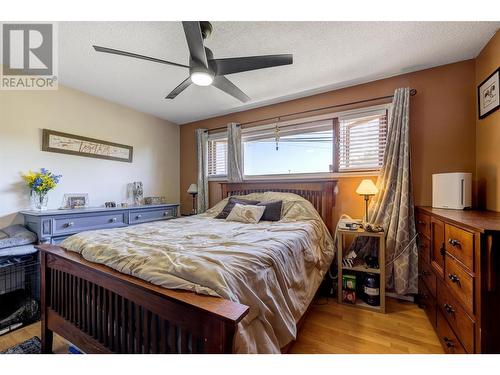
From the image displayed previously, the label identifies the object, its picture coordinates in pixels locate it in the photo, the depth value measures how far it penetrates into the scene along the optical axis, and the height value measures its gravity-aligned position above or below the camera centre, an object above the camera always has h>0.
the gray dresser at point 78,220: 2.08 -0.36
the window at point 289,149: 2.82 +0.55
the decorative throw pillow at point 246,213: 2.40 -0.30
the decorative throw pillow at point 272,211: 2.46 -0.28
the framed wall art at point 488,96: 1.67 +0.76
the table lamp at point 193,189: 3.58 -0.03
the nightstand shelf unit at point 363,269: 1.99 -0.79
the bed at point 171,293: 0.83 -0.50
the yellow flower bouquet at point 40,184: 2.27 +0.04
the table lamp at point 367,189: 2.17 -0.02
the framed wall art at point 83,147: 2.49 +0.54
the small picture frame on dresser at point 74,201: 2.62 -0.17
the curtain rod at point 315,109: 2.33 +1.01
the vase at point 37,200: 2.35 -0.14
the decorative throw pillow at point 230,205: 2.73 -0.24
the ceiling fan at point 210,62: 1.41 +0.91
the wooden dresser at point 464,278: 0.99 -0.51
